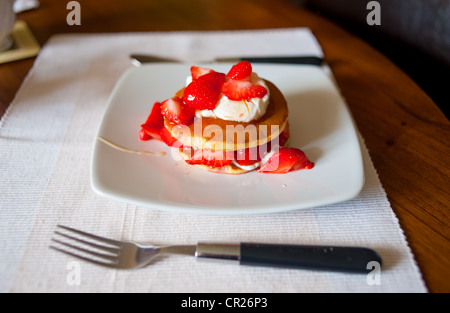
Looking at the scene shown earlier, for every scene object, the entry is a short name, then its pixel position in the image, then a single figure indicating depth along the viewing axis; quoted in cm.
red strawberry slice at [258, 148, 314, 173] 34
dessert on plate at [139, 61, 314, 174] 34
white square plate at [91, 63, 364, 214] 31
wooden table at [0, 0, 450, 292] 32
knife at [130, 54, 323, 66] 46
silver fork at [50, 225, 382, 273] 28
